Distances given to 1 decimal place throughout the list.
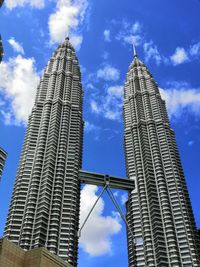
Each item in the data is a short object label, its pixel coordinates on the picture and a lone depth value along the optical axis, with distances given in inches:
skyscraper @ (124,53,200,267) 4918.8
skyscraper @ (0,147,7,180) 4842.5
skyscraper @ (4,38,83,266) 4692.4
